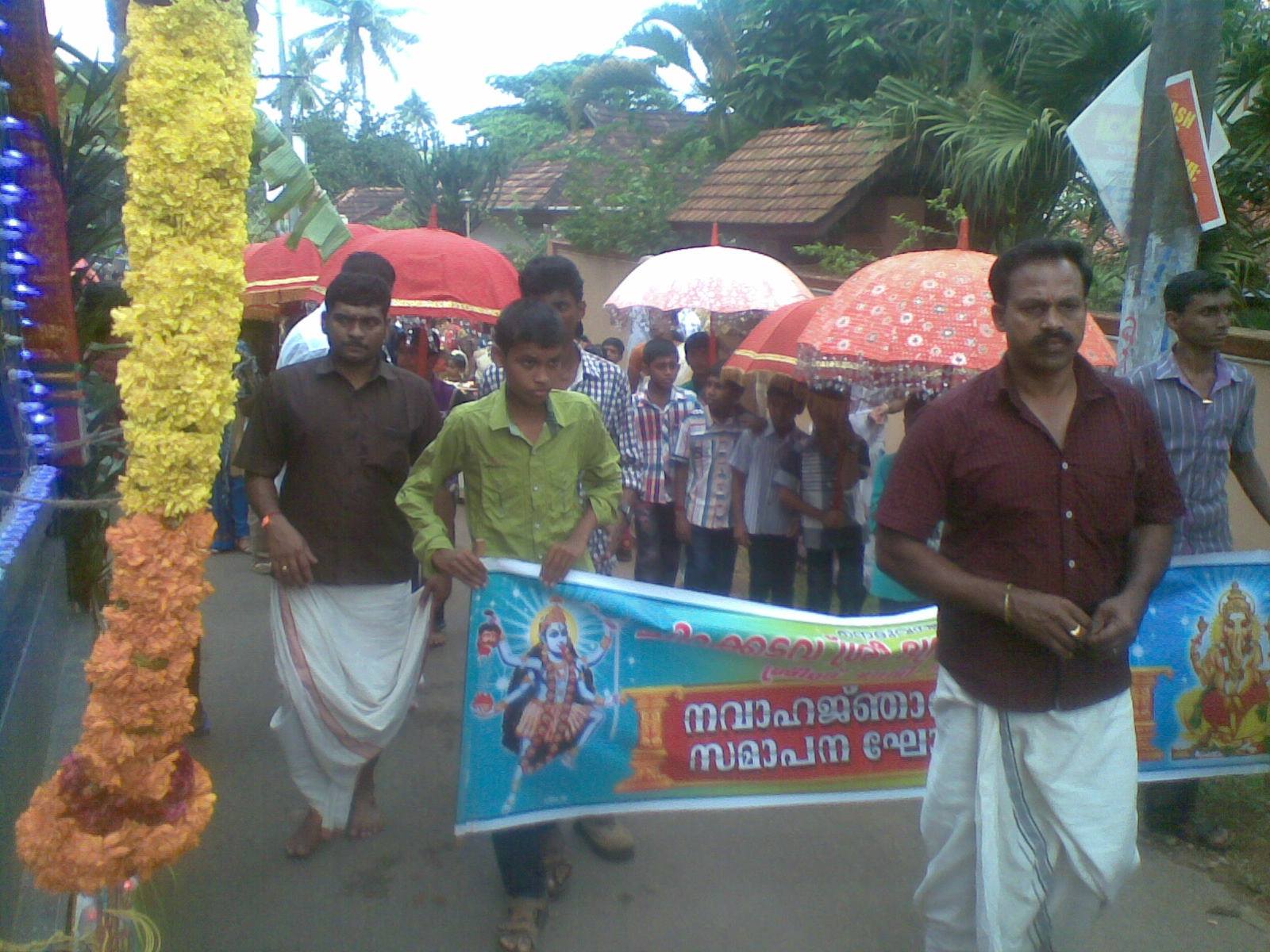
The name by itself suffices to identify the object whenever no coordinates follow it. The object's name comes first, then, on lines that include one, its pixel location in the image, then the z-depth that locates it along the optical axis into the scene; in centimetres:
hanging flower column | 282
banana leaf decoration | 400
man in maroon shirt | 273
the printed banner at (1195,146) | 529
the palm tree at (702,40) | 1852
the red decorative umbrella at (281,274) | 934
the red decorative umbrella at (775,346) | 624
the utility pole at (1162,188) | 533
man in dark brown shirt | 411
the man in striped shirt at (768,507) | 636
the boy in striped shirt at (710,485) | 654
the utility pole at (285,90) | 2358
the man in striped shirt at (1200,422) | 443
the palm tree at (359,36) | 5491
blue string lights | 435
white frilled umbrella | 787
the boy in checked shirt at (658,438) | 676
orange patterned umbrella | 500
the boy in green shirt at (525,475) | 370
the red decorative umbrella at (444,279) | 757
